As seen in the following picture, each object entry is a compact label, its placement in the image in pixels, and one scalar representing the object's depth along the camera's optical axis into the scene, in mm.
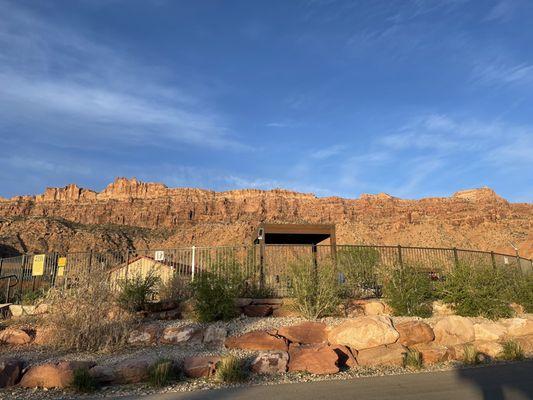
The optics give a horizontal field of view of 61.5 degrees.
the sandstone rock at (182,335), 10969
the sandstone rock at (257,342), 10157
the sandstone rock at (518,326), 12789
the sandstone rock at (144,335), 10945
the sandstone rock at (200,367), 8641
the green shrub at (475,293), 13703
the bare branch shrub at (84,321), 10523
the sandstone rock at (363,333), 10391
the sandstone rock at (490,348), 11203
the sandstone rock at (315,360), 9070
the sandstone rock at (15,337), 11227
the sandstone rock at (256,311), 12758
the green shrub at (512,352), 10969
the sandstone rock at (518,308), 15459
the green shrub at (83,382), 7828
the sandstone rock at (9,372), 8273
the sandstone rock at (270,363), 8980
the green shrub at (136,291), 12586
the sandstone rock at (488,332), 12203
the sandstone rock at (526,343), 11961
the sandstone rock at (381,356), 9922
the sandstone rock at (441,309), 13843
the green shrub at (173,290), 14359
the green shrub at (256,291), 13973
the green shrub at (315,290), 12500
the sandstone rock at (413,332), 11001
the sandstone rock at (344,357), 9742
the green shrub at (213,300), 12031
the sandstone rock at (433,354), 10352
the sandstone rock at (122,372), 8187
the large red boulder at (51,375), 8133
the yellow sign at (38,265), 15766
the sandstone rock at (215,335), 10789
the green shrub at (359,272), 15370
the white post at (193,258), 14747
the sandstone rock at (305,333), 10648
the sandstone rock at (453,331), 11586
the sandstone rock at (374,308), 13367
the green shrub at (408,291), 13156
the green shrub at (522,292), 16125
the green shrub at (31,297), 15880
